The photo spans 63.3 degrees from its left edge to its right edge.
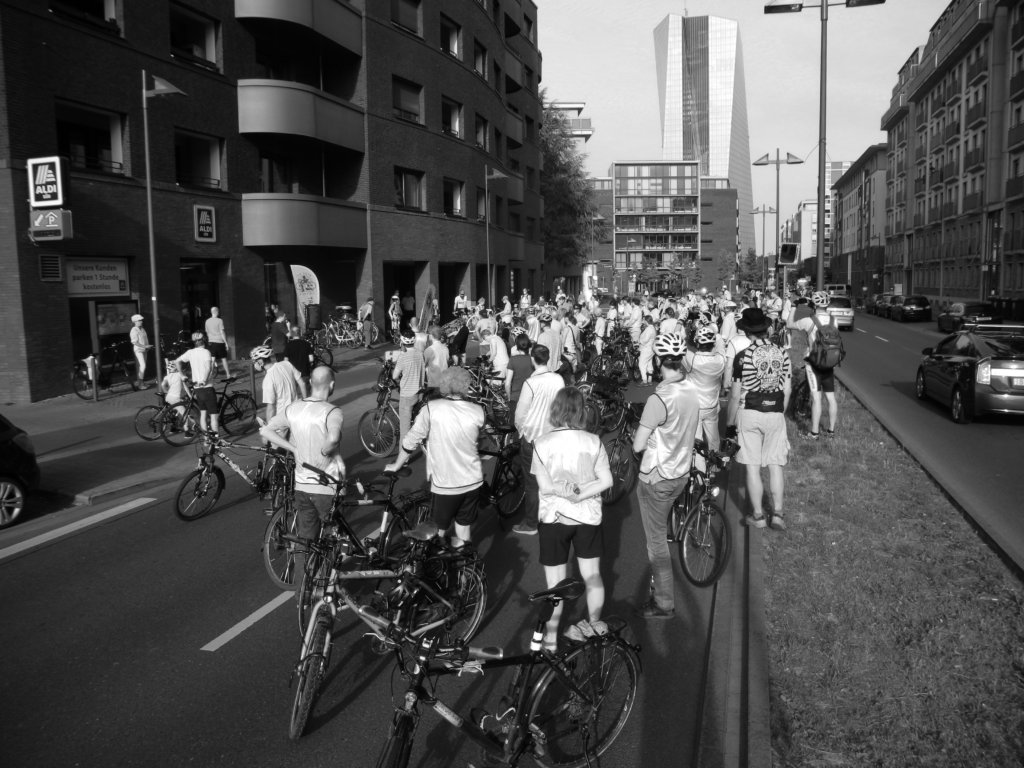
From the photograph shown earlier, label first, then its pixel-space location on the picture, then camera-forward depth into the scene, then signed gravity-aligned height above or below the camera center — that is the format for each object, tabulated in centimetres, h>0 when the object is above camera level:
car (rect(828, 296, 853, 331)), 4162 -157
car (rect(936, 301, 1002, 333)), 3697 -142
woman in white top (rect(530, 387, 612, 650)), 496 -119
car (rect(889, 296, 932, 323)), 5128 -153
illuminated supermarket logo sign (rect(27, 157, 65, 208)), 1634 +230
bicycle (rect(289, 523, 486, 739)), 435 -168
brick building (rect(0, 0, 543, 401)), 1739 +400
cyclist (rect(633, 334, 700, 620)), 588 -126
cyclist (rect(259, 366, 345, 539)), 602 -112
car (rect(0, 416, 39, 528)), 888 -187
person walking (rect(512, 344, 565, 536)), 805 -108
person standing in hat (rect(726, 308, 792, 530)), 745 -111
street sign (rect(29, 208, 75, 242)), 1634 +146
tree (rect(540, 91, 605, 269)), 6144 +713
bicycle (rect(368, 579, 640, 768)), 350 -185
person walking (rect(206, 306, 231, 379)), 2169 -85
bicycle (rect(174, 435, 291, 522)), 868 -197
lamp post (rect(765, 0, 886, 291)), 1556 +416
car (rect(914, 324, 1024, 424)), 1329 -149
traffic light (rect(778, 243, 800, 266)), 1791 +70
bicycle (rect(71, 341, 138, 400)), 1767 -167
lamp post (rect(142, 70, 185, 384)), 1582 +239
